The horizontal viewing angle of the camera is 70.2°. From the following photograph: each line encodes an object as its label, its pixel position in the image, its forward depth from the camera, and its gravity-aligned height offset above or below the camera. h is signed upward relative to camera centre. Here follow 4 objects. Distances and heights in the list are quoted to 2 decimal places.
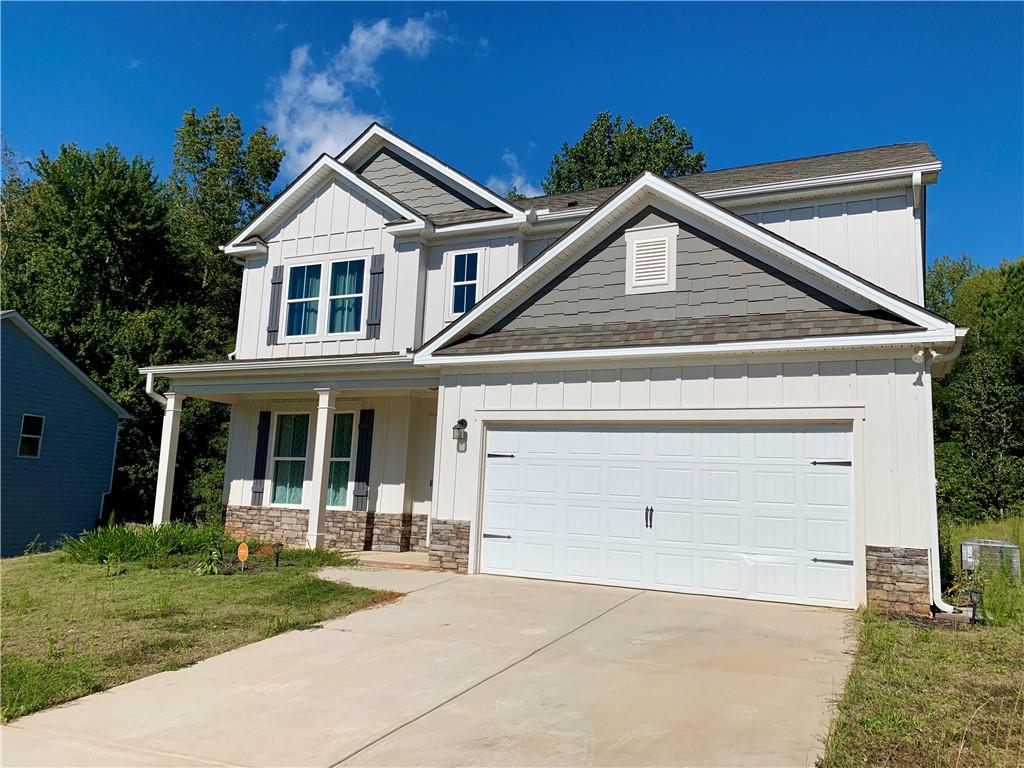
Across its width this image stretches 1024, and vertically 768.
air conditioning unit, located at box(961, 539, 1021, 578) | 8.96 -0.55
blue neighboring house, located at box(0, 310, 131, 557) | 17.48 +0.50
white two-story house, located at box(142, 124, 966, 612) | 8.60 +1.58
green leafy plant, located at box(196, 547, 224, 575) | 10.23 -1.34
